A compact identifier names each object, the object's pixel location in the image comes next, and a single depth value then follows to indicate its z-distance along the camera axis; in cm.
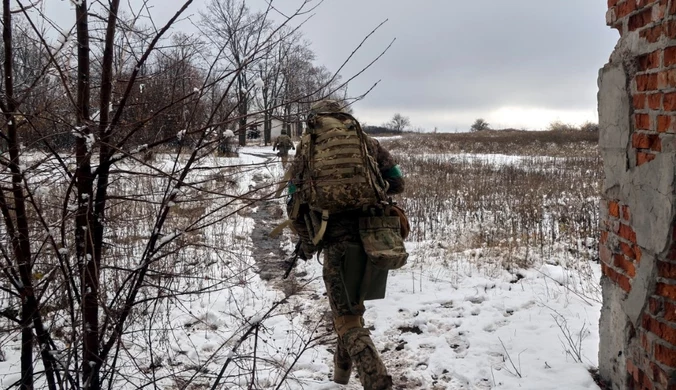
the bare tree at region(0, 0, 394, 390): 195
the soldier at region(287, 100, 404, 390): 304
